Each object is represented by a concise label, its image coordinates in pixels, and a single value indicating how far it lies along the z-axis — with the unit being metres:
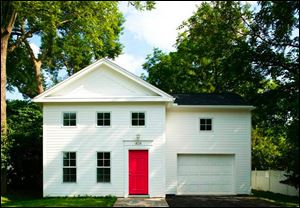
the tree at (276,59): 22.83
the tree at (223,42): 25.03
